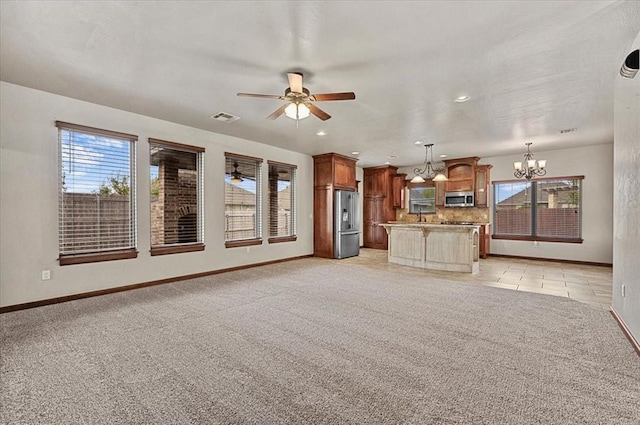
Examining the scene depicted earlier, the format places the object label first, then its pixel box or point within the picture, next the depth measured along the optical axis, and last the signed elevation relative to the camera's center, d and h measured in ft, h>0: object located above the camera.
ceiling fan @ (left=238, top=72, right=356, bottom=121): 10.59 +4.01
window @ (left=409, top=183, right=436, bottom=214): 31.15 +1.11
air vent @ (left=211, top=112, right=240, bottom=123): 15.83 +4.95
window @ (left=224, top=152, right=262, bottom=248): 20.54 +0.67
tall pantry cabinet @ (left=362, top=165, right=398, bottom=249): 33.24 +0.65
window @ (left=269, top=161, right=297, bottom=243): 23.76 +0.64
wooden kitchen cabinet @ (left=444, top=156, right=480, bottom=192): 27.25 +3.22
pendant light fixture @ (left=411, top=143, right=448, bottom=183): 23.19 +4.19
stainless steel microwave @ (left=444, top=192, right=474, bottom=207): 27.20 +0.94
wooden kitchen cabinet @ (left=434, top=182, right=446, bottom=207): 29.12 +1.52
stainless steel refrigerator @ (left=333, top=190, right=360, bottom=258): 26.25 -1.28
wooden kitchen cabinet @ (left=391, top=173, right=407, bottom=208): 32.83 +2.32
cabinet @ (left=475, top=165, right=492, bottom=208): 27.17 +1.98
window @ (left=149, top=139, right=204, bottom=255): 16.87 +0.77
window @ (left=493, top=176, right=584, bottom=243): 24.07 -0.06
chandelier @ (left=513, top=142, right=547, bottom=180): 21.90 +3.11
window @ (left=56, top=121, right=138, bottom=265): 13.70 +0.76
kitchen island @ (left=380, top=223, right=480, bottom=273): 20.30 -2.61
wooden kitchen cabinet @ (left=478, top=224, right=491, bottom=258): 26.76 -2.68
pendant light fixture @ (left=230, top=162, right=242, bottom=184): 20.84 +2.40
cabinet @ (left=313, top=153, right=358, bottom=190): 26.23 +3.47
